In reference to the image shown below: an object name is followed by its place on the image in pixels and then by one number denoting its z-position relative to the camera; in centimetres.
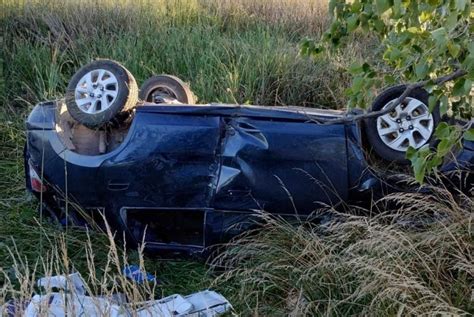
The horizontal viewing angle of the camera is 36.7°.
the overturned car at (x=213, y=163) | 411
